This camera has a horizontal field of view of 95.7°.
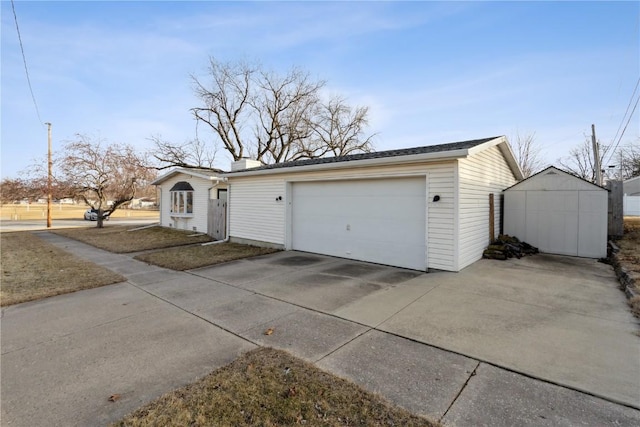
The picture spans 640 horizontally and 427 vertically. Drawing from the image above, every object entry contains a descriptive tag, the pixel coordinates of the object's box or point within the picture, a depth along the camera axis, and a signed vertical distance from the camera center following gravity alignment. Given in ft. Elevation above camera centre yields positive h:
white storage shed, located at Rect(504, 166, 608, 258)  25.84 -0.32
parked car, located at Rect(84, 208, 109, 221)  92.07 -2.87
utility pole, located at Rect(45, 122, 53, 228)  59.98 +6.00
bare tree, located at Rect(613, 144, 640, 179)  69.05 +12.64
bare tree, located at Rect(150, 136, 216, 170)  75.10 +14.88
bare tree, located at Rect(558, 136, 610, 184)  87.95 +15.85
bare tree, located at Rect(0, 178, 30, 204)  59.16 +3.57
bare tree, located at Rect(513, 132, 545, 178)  83.15 +16.79
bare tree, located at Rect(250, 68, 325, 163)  83.46 +28.78
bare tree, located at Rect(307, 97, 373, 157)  85.46 +23.97
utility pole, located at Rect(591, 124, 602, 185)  54.90 +11.91
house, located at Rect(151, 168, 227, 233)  46.21 +1.95
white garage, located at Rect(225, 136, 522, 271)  21.35 +0.41
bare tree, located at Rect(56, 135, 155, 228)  58.29 +7.06
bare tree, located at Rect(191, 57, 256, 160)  80.38 +30.78
